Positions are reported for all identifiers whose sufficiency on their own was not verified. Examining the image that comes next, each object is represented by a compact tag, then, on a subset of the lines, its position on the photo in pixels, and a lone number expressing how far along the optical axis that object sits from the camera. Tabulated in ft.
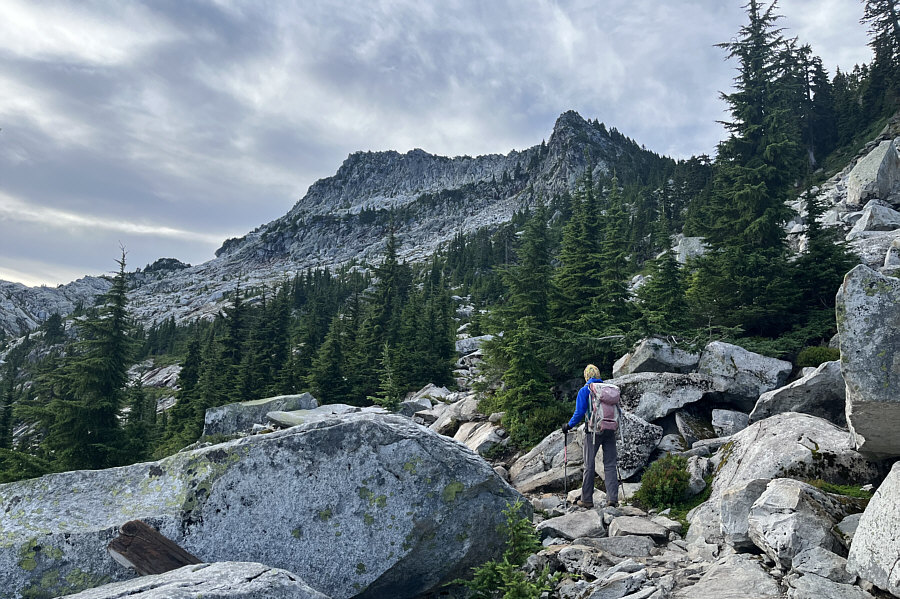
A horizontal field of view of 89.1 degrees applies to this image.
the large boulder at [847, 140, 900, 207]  123.85
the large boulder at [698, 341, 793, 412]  40.63
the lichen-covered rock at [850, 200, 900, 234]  105.99
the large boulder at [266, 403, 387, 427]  56.90
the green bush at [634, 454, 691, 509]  29.66
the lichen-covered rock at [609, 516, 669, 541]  23.72
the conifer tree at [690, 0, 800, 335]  56.85
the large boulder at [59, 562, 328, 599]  11.83
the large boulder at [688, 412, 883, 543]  23.52
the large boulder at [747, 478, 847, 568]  16.26
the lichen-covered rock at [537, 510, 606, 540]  24.73
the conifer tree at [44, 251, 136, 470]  58.34
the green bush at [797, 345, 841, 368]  43.52
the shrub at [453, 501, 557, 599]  16.05
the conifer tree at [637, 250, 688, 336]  55.77
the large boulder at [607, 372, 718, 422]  39.75
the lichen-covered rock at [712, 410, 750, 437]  38.09
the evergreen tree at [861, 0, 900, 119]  195.56
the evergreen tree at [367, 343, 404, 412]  74.59
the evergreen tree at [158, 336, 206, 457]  85.10
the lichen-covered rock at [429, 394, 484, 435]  63.31
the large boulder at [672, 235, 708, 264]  137.80
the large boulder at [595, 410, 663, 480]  35.22
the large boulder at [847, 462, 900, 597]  13.65
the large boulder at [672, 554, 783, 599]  15.56
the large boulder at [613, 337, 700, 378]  45.98
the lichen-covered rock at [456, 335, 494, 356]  123.65
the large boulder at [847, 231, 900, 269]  79.30
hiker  31.01
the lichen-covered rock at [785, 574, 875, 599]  14.01
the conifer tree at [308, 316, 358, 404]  98.73
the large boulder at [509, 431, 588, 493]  37.37
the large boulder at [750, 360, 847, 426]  32.09
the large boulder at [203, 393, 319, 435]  73.36
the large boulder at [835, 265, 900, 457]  17.49
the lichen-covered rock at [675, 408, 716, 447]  37.70
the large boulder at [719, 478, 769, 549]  19.17
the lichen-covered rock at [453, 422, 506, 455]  50.88
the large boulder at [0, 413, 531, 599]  16.87
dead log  16.17
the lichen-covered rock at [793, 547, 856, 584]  14.96
